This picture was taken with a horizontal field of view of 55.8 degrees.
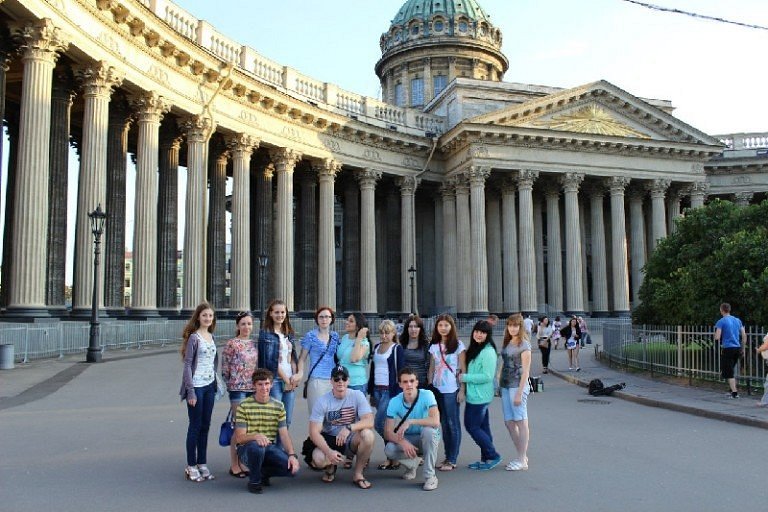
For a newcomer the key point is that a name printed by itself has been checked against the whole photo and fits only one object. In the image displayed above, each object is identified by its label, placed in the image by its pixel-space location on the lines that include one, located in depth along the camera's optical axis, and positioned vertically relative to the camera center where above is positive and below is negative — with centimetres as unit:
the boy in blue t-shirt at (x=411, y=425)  748 -119
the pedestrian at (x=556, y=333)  2945 -106
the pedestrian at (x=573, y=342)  2062 -99
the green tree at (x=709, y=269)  1664 +93
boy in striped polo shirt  705 -122
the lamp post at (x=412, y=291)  3775 +97
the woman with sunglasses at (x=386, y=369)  832 -67
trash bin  1725 -97
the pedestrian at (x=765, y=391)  1278 -153
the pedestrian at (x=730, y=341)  1404 -69
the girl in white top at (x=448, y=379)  829 -80
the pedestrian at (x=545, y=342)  2156 -103
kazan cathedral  2322 +673
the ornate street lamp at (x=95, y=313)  1989 +4
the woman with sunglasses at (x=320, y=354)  838 -50
